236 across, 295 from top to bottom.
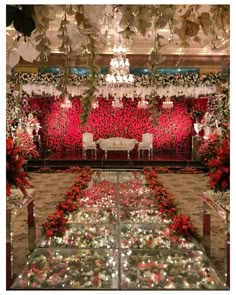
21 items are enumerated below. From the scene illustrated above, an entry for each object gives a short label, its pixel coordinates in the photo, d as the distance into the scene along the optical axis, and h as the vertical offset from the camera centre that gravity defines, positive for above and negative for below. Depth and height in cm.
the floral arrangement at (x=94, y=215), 503 -95
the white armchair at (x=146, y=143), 1337 +14
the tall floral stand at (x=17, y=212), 325 -70
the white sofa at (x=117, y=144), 1295 +10
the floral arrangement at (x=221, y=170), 381 -24
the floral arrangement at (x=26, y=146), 865 +3
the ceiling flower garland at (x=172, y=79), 1304 +236
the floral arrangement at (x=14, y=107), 1074 +119
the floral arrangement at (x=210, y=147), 696 -1
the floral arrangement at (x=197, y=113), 1369 +122
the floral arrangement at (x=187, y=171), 1183 -76
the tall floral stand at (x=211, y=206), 393 -69
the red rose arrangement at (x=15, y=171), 337 -22
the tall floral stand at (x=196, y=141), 1313 +20
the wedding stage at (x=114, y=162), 1252 -50
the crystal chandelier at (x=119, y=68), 852 +187
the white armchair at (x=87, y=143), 1329 +14
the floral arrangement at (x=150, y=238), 407 -104
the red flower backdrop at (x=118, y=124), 1391 +85
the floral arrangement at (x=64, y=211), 457 -91
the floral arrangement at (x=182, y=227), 451 -97
